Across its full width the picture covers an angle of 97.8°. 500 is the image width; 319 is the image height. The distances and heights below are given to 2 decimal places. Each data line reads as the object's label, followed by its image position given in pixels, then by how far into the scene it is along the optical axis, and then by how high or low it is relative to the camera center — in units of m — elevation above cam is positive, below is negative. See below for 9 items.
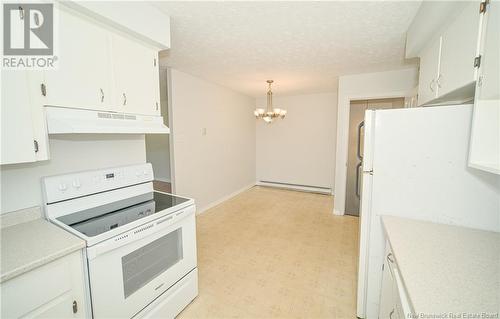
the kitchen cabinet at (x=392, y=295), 0.94 -0.81
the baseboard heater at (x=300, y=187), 5.11 -1.22
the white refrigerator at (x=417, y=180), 1.30 -0.27
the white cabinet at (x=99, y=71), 1.28 +0.45
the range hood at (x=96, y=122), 1.23 +0.09
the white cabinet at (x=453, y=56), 1.18 +0.54
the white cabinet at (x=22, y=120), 1.07 +0.09
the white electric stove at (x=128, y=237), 1.25 -0.63
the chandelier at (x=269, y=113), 3.74 +0.42
